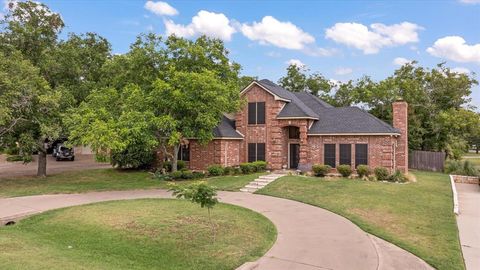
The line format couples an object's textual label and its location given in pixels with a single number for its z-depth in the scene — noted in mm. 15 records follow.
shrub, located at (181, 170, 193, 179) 21172
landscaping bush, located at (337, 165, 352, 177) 20547
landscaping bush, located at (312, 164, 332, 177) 20573
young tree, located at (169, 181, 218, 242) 8281
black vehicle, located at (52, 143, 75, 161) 35531
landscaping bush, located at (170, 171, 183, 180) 21188
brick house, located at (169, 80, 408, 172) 21531
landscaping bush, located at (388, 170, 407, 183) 19688
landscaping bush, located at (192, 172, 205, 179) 21481
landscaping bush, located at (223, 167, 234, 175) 22248
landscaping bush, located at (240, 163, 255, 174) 22469
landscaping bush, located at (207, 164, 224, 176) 21875
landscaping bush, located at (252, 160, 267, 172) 22880
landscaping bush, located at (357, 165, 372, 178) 20203
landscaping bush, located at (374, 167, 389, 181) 19938
